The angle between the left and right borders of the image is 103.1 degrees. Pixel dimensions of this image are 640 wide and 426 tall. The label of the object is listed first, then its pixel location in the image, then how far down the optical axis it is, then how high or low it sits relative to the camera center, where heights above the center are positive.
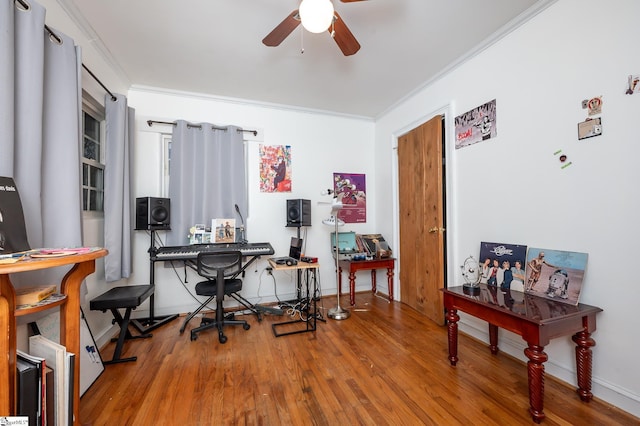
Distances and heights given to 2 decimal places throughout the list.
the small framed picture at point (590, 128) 1.59 +0.54
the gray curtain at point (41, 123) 1.22 +0.51
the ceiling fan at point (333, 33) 1.59 +1.22
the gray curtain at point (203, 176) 2.97 +0.46
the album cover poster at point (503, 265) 1.93 -0.42
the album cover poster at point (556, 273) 1.62 -0.42
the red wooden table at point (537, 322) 1.40 -0.66
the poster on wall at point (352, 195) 3.79 +0.28
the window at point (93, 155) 2.31 +0.59
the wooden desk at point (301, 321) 2.52 -1.16
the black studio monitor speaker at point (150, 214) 2.66 +0.00
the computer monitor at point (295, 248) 2.88 -0.40
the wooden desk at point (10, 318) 0.94 -0.41
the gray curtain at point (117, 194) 2.35 +0.19
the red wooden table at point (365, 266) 3.23 -0.69
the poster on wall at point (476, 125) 2.22 +0.81
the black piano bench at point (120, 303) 2.01 -0.71
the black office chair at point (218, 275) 2.40 -0.58
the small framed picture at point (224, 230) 3.02 -0.19
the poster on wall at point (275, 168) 3.38 +0.62
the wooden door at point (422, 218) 2.69 -0.06
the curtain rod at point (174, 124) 2.96 +1.07
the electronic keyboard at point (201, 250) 2.58 -0.39
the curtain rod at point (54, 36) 1.32 +1.10
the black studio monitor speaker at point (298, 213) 3.15 +0.01
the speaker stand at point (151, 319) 2.60 -1.13
